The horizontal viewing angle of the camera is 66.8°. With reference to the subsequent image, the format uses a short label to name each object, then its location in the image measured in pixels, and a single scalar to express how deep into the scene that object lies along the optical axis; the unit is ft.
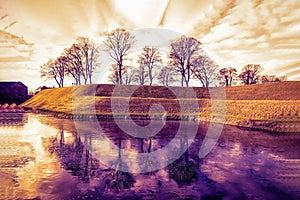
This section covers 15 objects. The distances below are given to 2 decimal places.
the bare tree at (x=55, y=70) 375.08
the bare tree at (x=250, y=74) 393.70
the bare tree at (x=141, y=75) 414.66
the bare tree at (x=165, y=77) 404.73
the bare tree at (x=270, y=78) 433.15
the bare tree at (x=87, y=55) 297.74
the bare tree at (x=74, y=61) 298.15
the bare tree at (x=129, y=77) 459.56
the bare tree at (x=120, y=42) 277.03
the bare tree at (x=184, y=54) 271.69
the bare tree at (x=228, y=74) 411.95
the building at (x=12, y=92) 309.83
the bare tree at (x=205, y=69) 289.12
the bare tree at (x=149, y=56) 310.86
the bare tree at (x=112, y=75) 388.62
